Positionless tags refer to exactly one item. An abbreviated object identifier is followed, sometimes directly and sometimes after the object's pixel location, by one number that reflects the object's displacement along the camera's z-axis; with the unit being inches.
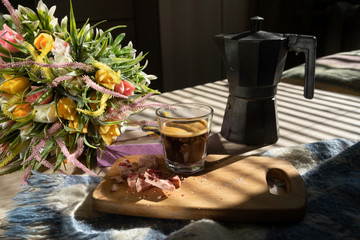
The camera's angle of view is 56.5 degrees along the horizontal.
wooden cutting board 16.8
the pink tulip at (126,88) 23.1
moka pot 23.9
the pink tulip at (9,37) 21.5
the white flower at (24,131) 22.0
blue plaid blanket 15.7
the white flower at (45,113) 21.3
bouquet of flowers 21.1
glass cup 20.6
